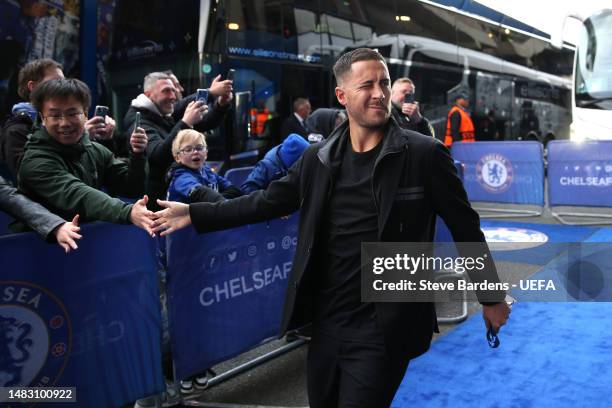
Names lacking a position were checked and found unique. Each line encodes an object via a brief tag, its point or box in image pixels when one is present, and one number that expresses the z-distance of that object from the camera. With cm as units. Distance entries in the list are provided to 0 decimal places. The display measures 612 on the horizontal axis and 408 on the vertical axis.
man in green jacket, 270
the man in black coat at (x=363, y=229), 214
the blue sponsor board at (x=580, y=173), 916
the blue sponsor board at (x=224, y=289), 342
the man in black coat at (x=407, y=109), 603
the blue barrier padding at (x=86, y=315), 266
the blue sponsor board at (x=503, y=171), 991
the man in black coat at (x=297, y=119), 895
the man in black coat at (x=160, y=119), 381
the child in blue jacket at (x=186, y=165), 369
